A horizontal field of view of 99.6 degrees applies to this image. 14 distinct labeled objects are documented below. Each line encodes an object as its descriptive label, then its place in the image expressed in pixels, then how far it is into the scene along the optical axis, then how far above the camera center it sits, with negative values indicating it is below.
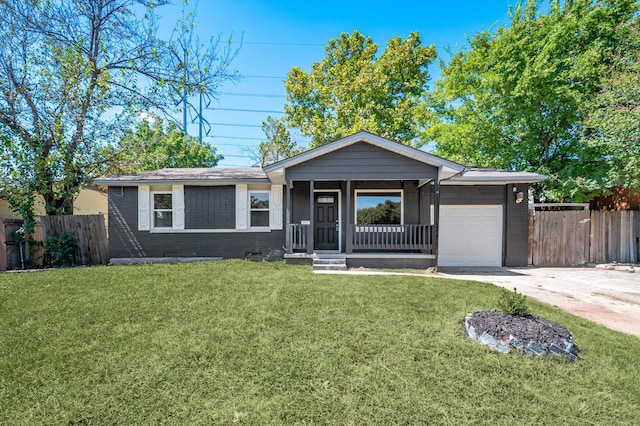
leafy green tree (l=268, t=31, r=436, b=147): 16.47 +7.74
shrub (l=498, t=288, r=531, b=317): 3.53 -1.29
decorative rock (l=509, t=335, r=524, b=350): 3.04 -1.52
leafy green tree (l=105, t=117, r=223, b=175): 10.62 +2.55
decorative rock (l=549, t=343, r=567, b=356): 2.95 -1.55
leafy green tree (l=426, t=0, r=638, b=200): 9.40 +4.53
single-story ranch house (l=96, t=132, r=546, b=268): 8.93 -0.13
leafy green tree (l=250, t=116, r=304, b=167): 21.49 +5.52
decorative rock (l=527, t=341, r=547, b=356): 2.96 -1.54
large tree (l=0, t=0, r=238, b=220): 8.78 +4.42
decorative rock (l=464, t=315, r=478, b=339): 3.37 -1.55
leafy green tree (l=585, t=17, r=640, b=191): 7.99 +2.77
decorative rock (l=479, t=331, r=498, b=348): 3.16 -1.55
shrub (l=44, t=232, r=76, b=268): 8.45 -1.24
